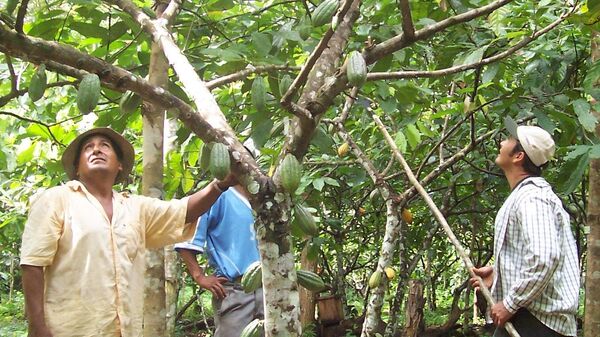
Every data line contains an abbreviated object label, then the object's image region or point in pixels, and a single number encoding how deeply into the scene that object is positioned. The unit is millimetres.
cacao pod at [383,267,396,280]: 2891
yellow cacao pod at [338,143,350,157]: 3289
